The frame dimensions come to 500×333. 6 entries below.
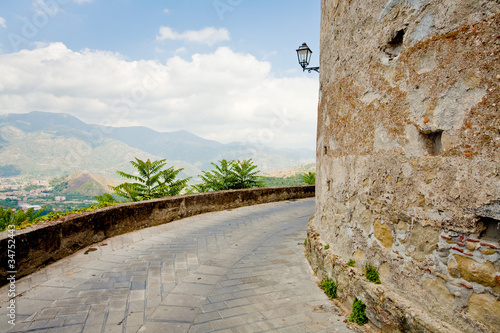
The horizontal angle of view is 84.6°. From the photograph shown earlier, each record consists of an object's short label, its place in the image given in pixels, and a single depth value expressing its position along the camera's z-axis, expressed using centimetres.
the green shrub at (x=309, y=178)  1568
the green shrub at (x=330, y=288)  355
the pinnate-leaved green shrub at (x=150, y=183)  988
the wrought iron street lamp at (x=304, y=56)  909
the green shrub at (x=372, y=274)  293
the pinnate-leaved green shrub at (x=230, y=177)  1323
